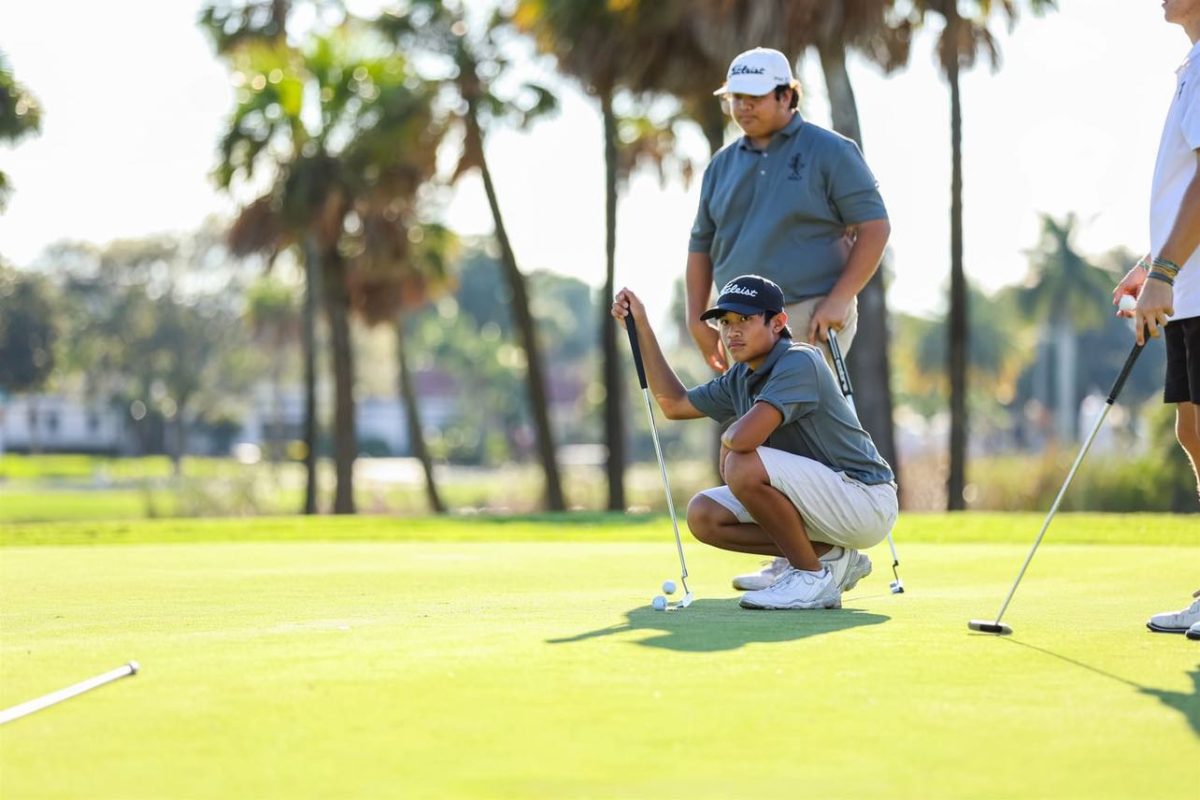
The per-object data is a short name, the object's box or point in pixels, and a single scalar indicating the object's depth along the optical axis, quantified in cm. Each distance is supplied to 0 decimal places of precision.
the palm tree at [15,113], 2939
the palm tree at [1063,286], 8281
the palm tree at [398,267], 3528
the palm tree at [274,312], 6191
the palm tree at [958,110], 2547
